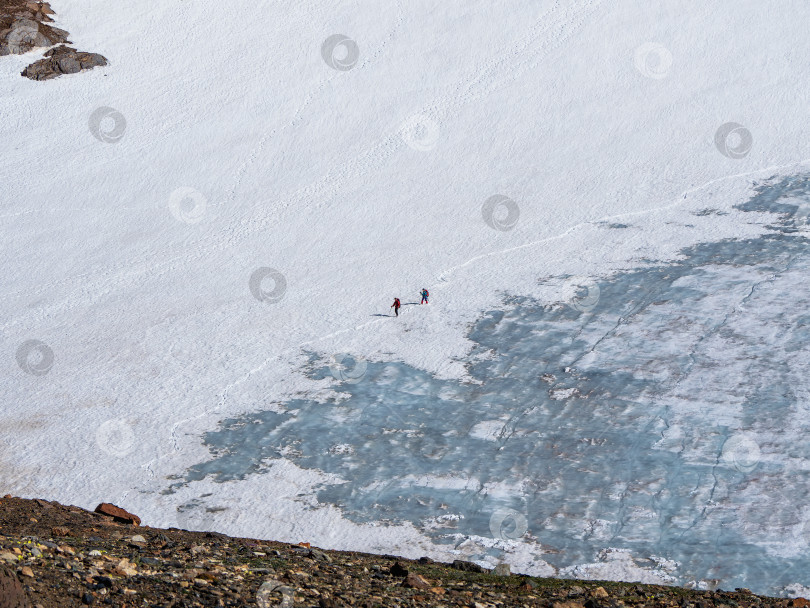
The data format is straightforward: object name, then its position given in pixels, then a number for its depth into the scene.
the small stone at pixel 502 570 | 18.62
